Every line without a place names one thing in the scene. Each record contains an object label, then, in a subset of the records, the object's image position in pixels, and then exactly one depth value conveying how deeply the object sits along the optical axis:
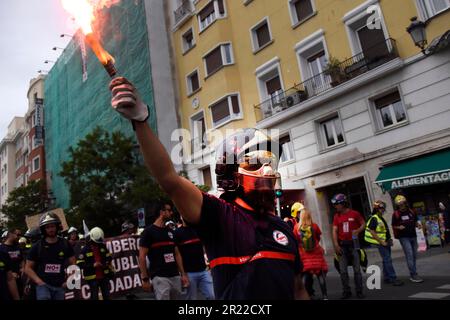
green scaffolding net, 25.25
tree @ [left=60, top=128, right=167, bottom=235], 19.77
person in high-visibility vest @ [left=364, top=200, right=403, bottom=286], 7.83
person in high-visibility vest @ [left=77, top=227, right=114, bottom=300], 8.12
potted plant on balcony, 15.45
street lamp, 11.75
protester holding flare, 1.75
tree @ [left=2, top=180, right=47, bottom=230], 31.19
